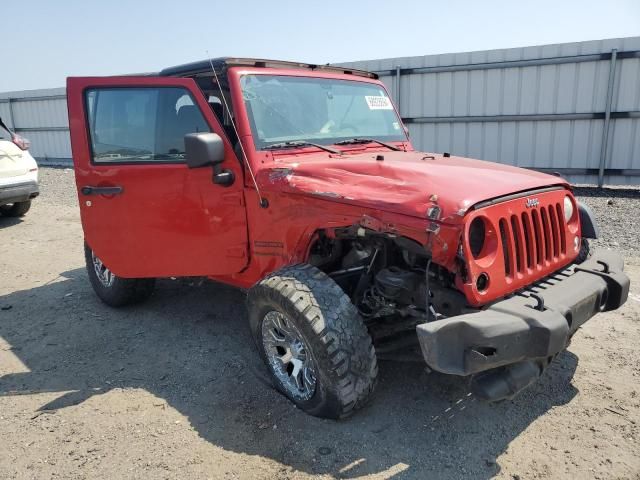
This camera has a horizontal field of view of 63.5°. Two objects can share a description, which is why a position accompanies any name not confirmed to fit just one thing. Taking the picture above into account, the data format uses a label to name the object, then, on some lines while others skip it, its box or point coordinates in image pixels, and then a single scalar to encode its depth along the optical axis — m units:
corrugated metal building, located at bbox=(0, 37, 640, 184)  9.55
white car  8.25
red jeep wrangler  2.63
